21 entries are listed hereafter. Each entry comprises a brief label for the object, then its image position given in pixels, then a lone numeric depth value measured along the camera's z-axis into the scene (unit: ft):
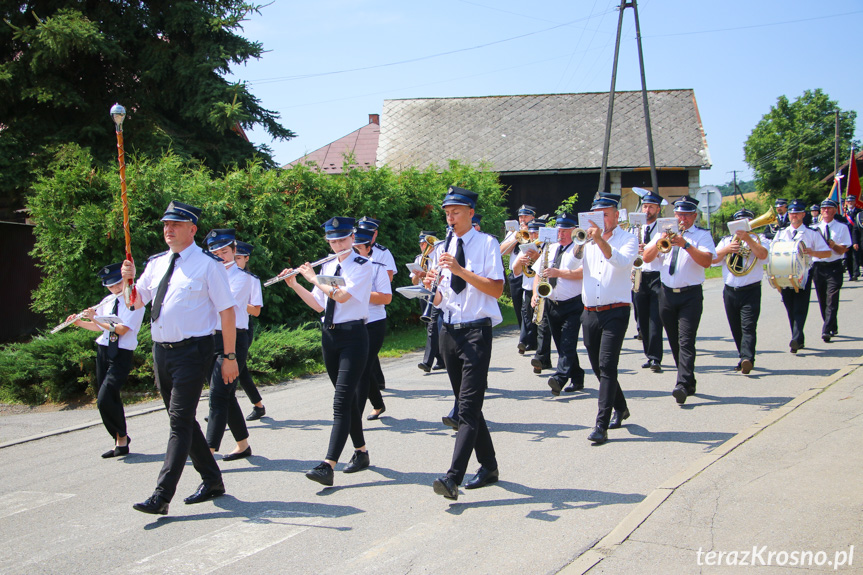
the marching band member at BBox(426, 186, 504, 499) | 16.94
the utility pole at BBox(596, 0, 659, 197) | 84.79
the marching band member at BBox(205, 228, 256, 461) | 20.99
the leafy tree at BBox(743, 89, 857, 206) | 218.38
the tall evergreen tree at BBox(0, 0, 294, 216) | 50.52
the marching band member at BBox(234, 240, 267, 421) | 24.76
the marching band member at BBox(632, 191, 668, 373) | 32.27
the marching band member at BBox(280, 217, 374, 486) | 18.86
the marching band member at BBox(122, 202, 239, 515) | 16.83
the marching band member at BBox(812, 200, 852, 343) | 38.04
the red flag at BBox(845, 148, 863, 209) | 63.26
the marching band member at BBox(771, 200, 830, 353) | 35.63
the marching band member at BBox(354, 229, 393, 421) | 22.11
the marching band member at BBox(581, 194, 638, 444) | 21.54
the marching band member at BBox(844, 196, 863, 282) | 66.82
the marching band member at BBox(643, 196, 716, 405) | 26.18
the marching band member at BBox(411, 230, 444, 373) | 31.99
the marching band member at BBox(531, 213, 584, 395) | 28.45
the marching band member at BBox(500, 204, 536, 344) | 36.60
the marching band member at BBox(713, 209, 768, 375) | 30.60
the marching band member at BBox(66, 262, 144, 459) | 22.45
